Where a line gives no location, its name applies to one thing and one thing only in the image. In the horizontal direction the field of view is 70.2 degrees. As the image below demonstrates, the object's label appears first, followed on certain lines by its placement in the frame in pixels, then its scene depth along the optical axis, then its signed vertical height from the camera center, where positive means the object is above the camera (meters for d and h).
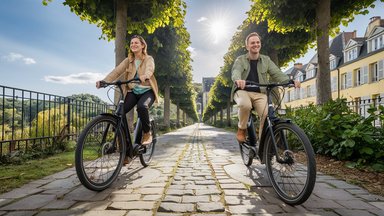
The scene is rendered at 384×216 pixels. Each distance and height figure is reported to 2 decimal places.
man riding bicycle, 3.68 +0.54
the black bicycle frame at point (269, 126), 2.96 -0.15
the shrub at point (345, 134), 4.36 -0.35
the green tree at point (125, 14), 7.68 +2.90
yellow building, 24.73 +5.15
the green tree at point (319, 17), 7.89 +3.06
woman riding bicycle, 3.95 +0.46
